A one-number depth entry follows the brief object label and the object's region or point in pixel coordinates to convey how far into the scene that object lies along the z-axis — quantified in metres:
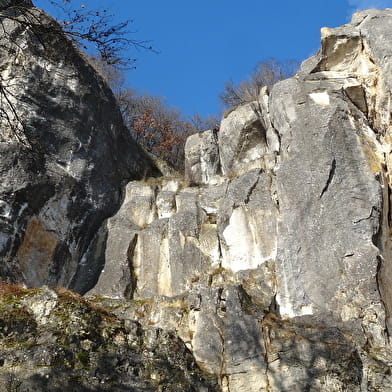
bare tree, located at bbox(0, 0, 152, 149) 7.44
